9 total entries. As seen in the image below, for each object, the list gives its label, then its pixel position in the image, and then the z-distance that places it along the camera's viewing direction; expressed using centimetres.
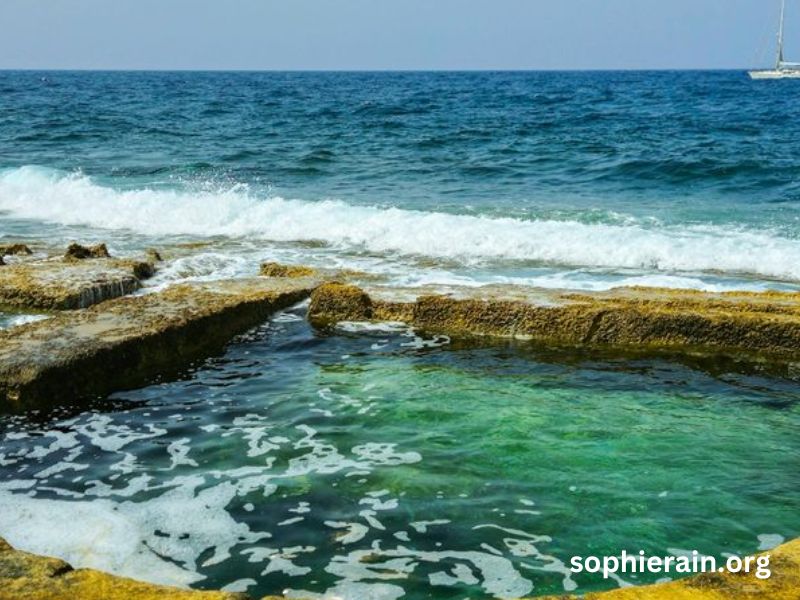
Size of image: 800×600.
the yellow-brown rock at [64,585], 271
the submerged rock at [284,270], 845
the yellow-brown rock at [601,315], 627
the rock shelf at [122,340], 531
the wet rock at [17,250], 969
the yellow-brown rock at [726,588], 264
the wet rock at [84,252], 936
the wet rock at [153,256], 945
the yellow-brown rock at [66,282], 740
